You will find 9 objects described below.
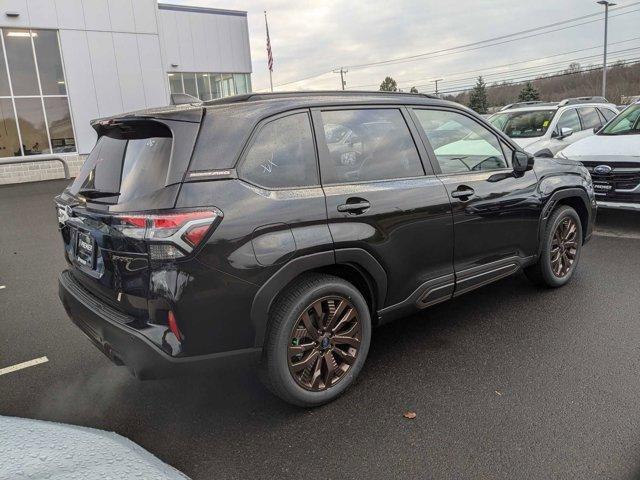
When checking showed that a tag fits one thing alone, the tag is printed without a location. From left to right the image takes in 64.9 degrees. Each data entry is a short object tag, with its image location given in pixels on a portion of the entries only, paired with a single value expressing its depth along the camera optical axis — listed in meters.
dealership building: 16.52
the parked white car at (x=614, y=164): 6.49
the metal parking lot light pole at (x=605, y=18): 32.83
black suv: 2.51
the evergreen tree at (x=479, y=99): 70.06
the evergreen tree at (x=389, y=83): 95.99
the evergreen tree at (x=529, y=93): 63.03
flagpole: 27.89
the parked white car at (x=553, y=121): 10.02
